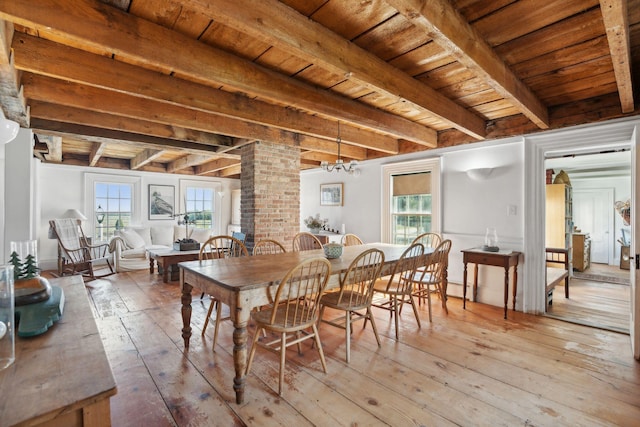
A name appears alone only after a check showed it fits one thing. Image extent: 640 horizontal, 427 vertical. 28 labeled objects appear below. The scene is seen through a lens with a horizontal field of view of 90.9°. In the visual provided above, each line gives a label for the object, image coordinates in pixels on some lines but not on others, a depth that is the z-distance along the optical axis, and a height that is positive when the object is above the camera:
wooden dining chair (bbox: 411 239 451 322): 3.39 -0.65
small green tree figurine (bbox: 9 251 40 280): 1.68 -0.30
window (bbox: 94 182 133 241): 7.01 +0.13
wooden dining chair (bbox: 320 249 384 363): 2.58 -0.71
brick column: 4.12 +0.29
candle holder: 3.85 -0.33
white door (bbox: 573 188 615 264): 7.32 -0.07
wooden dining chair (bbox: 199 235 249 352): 2.71 -0.52
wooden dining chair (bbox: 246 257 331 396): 2.13 -0.67
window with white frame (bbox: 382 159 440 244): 4.73 +0.23
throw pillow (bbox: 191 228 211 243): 6.98 -0.48
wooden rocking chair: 5.13 -0.61
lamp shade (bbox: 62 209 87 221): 6.26 -0.03
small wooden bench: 3.93 -0.81
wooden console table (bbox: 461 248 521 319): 3.61 -0.55
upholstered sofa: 6.06 -0.59
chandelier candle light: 3.92 +0.63
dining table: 1.98 -0.47
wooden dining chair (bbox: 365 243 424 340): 3.02 -0.55
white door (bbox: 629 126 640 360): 2.62 -0.27
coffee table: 5.16 -0.76
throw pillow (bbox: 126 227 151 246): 6.83 -0.43
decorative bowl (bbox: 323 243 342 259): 3.08 -0.36
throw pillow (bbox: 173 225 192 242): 7.27 -0.46
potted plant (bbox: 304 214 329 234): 6.04 -0.19
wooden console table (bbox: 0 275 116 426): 0.85 -0.52
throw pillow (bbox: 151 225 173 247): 7.04 -0.51
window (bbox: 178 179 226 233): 8.26 +0.32
